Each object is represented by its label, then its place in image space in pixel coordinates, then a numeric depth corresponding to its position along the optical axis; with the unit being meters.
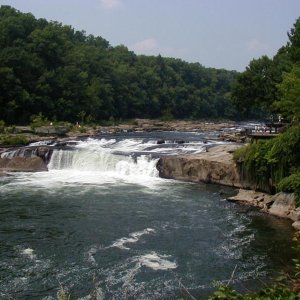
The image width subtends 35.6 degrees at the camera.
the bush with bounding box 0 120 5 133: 47.83
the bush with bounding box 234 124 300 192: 24.00
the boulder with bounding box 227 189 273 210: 23.32
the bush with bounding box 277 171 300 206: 21.75
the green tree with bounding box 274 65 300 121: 24.85
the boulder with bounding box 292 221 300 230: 19.44
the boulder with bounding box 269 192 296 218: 21.55
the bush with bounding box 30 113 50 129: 51.00
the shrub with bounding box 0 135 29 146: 40.22
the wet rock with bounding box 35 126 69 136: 48.88
